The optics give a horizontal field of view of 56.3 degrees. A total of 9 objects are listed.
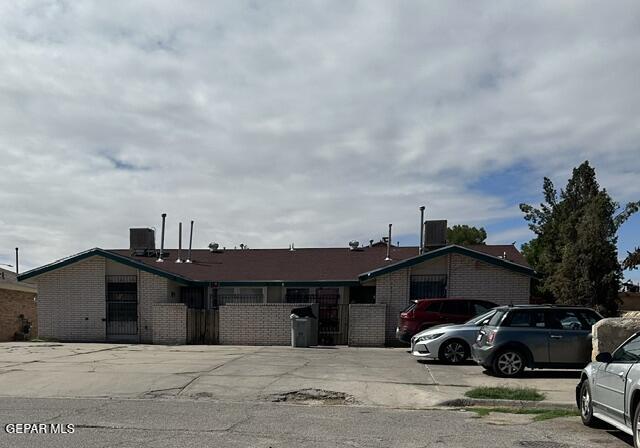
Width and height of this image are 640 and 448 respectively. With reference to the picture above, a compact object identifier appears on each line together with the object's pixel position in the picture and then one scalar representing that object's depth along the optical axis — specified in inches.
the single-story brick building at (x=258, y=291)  892.6
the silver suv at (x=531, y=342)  501.4
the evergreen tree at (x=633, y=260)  918.9
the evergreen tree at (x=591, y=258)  831.1
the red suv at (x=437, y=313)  727.1
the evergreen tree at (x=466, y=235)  2096.5
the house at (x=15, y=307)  1151.6
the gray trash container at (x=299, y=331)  853.2
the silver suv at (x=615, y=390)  262.8
